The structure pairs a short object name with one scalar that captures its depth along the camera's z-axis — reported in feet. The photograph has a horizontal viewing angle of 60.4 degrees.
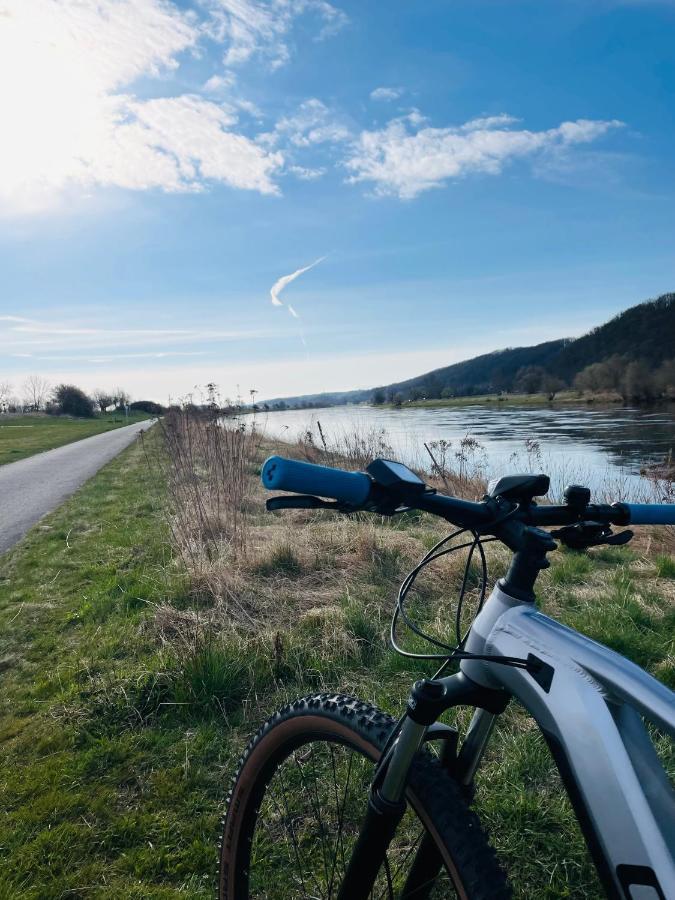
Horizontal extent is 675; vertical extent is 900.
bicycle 3.07
